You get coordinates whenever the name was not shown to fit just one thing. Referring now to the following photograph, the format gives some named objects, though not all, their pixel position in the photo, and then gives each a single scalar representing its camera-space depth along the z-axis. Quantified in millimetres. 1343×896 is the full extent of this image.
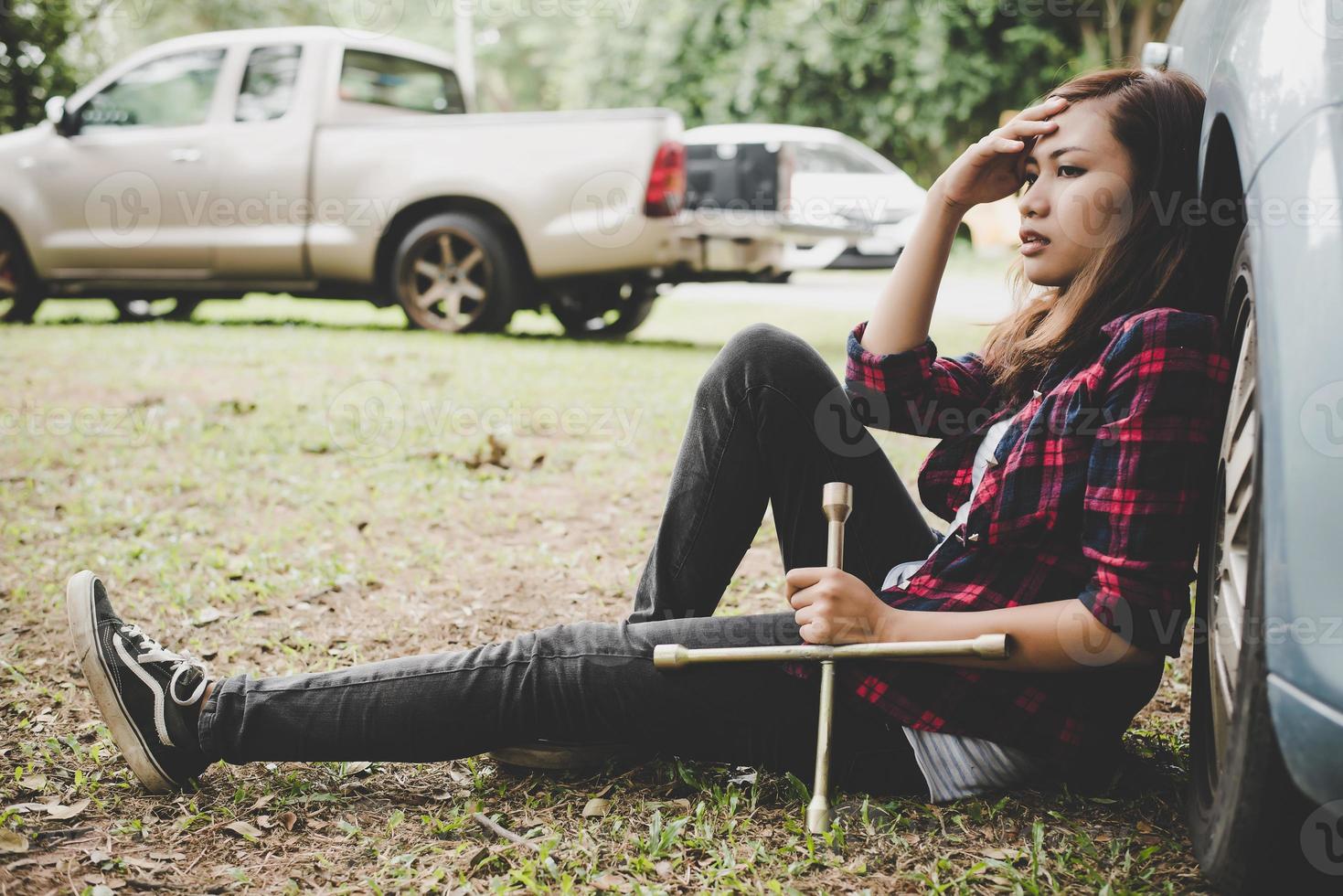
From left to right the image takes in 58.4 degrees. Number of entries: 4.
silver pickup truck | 7246
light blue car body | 1243
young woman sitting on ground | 1646
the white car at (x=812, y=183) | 9461
